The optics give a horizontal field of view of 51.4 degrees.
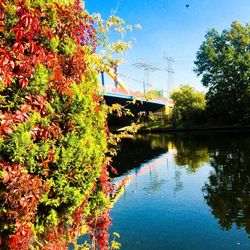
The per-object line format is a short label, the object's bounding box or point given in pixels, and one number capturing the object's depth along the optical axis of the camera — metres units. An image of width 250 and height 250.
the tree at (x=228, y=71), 48.41
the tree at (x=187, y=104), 56.81
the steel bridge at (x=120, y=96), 37.55
